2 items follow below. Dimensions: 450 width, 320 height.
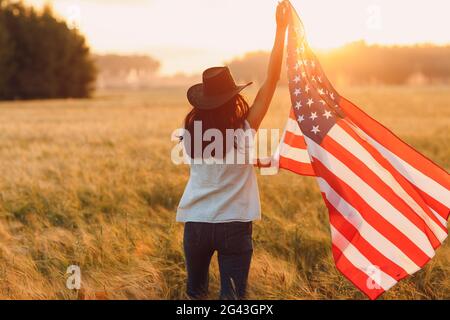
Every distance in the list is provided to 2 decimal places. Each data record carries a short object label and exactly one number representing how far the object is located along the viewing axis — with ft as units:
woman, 23.21
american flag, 25.05
